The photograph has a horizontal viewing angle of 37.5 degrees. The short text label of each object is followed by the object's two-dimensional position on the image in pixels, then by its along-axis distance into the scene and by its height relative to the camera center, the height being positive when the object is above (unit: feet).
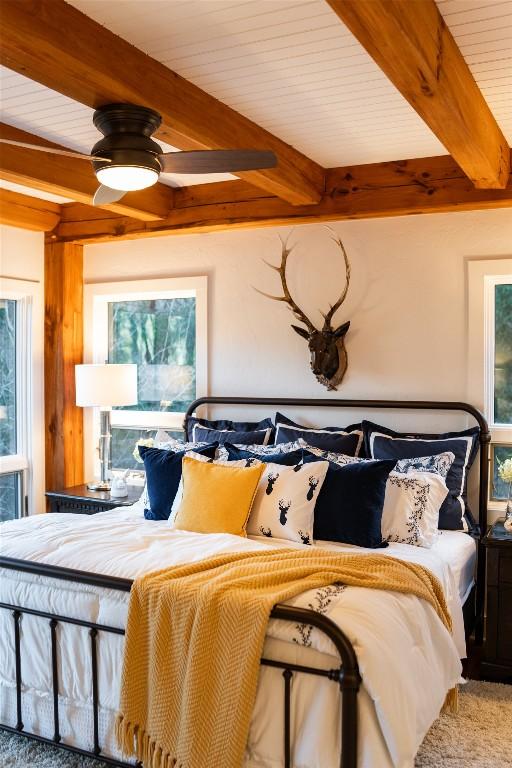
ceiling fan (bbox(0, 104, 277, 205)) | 8.63 +2.56
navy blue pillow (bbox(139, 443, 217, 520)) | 12.42 -1.73
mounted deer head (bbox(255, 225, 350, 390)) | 14.48 +0.68
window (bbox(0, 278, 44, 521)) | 16.70 -0.60
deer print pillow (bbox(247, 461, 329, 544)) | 11.17 -1.91
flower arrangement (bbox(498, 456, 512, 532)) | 12.26 -1.69
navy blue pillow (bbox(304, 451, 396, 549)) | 11.06 -1.93
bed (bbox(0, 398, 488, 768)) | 7.09 -2.94
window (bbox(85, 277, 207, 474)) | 16.61 +0.70
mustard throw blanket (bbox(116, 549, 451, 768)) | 7.41 -2.83
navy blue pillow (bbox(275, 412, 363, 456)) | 13.75 -1.13
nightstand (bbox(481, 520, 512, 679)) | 11.57 -3.61
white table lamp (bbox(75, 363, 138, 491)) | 15.67 -0.19
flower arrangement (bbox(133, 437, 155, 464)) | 15.53 -1.40
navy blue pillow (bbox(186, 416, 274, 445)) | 15.07 -1.00
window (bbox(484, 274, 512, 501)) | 13.62 +0.24
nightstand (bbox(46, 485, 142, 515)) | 15.19 -2.52
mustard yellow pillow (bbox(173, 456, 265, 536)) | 11.14 -1.85
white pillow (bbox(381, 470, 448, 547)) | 11.33 -2.03
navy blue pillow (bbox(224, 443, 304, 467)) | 12.25 -1.35
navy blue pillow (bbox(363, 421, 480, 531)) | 12.54 -1.31
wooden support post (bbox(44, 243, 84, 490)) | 17.13 +0.21
